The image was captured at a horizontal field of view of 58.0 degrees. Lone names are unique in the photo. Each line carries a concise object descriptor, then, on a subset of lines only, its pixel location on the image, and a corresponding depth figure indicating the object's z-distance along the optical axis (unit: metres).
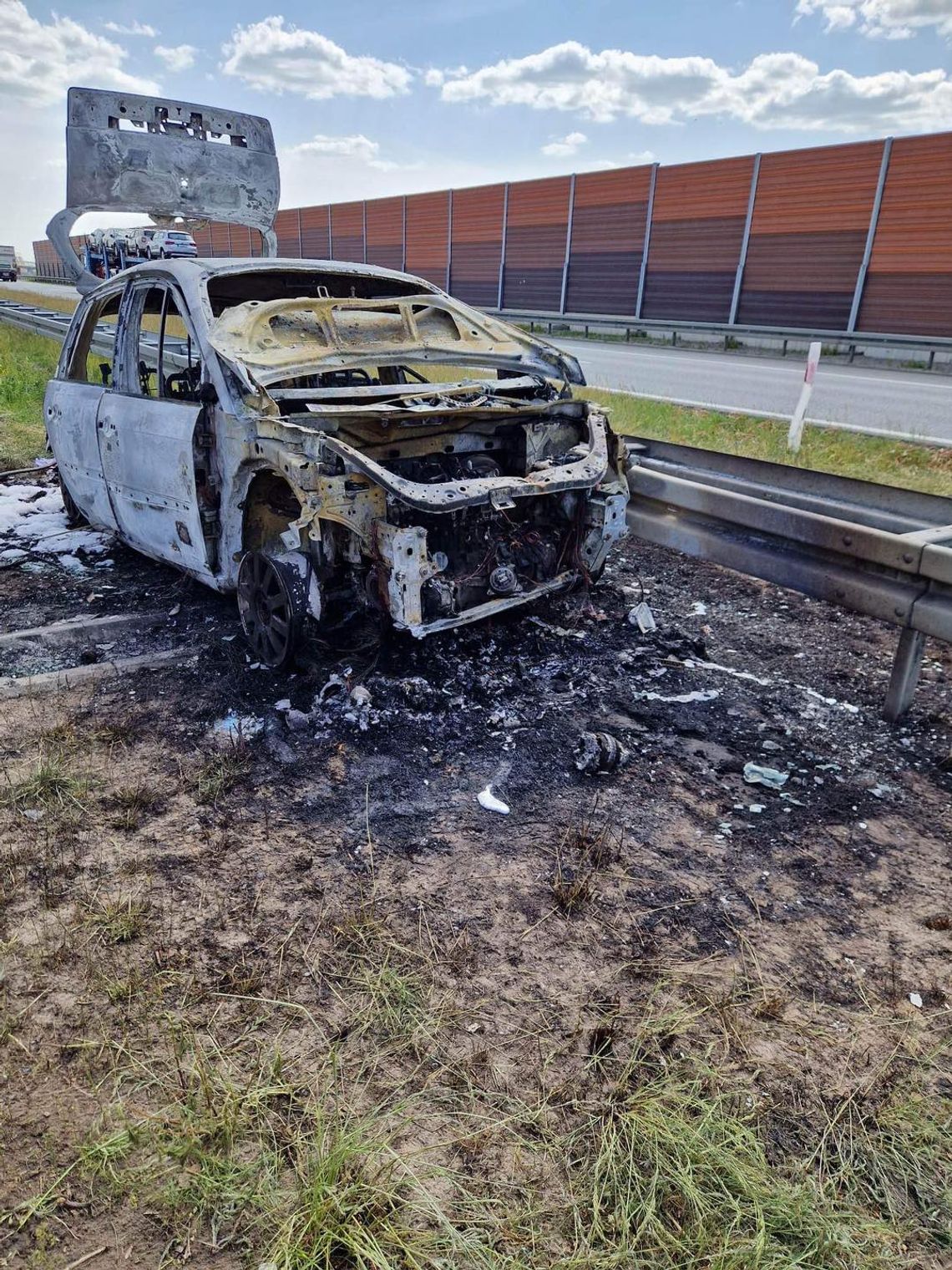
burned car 3.76
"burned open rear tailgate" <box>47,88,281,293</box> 7.82
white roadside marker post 8.32
